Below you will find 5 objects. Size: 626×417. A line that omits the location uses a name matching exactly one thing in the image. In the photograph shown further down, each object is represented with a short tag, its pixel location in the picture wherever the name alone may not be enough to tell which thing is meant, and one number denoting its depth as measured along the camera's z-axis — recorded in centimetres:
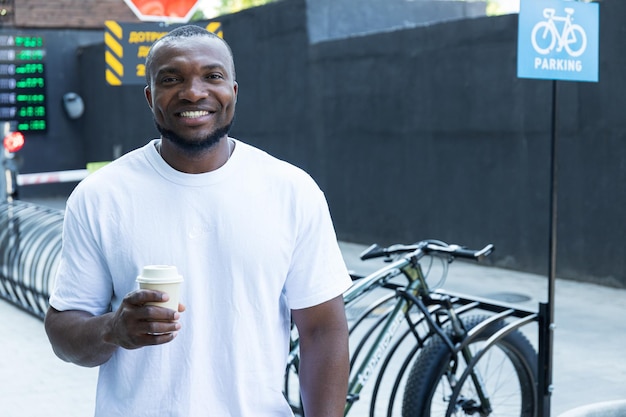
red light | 1129
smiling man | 225
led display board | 1827
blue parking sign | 475
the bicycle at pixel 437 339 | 430
